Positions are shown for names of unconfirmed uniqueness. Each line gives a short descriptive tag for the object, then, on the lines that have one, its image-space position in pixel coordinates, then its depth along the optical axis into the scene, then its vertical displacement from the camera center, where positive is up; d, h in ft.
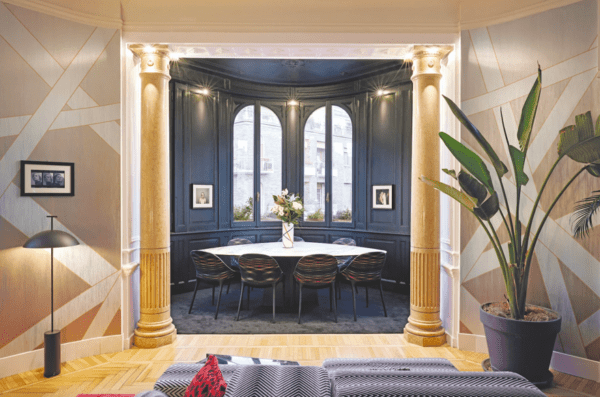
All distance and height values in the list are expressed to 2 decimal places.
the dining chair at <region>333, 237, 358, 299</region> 17.77 -3.06
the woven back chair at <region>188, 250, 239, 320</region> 15.38 -3.00
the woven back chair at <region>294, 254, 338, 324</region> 14.47 -2.96
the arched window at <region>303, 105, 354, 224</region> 23.17 +2.17
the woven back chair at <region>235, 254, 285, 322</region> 14.58 -2.97
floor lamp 9.89 -2.23
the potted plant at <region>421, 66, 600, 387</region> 9.09 -1.16
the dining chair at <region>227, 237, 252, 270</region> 19.09 -2.29
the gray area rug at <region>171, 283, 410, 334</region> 14.26 -5.19
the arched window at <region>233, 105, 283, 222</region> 23.32 +2.38
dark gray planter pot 9.59 -4.01
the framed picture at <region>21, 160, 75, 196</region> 10.90 +0.65
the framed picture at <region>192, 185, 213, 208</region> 20.38 +0.18
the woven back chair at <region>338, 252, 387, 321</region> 15.08 -2.95
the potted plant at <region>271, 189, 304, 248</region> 16.89 -0.57
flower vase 17.25 -1.79
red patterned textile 4.42 -2.33
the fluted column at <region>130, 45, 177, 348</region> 12.79 +0.33
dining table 15.67 -2.37
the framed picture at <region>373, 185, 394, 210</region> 20.48 +0.12
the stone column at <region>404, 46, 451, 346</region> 12.85 +0.00
